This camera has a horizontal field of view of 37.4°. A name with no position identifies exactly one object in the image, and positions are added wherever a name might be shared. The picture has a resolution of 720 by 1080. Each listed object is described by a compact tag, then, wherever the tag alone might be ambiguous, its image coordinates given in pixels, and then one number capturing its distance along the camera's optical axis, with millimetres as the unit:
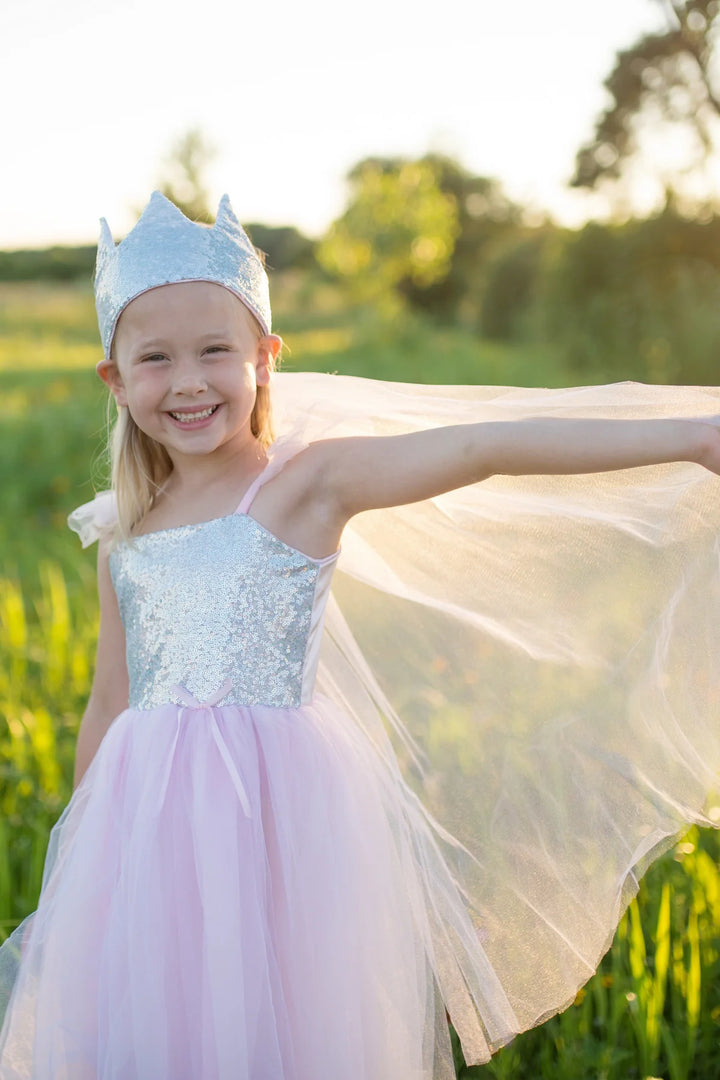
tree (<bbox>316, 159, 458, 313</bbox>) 29031
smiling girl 1655
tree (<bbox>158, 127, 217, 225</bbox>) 22047
